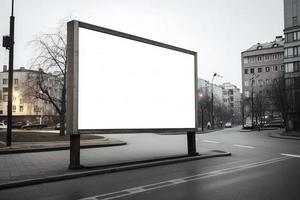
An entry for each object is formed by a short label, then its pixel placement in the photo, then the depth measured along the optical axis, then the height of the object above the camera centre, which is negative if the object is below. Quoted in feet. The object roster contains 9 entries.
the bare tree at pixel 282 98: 159.12 +9.18
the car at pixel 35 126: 237.86 -6.78
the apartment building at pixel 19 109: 309.65 +6.79
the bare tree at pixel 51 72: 103.76 +14.22
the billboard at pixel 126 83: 39.34 +4.43
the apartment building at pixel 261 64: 357.61 +56.42
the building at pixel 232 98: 487.25 +30.66
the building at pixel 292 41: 231.30 +52.79
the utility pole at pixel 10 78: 58.23 +6.78
